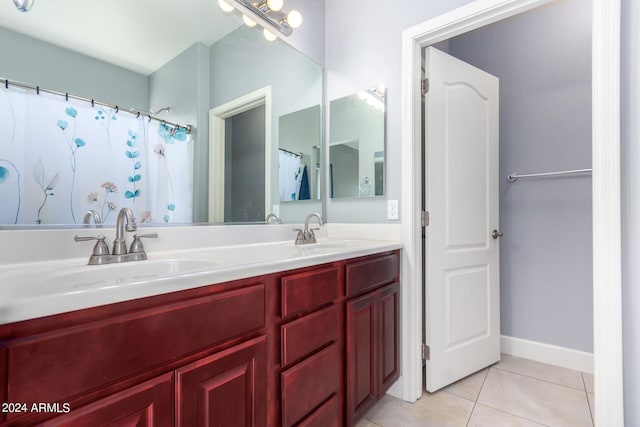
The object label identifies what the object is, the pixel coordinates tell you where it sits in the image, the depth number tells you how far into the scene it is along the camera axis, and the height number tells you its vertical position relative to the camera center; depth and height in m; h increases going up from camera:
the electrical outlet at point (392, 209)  1.73 +0.03
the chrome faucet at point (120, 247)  0.97 -0.11
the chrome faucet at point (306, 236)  1.70 -0.13
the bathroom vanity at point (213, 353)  0.52 -0.33
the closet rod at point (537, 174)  1.94 +0.27
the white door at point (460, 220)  1.73 -0.04
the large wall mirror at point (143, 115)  0.95 +0.40
